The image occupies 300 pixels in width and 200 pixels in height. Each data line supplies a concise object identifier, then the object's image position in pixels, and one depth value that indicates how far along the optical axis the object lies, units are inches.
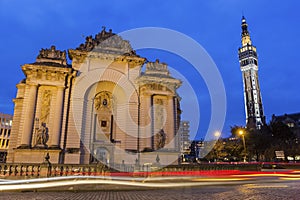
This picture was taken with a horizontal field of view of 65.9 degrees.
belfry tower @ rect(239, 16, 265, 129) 5305.1
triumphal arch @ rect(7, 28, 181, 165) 1146.0
